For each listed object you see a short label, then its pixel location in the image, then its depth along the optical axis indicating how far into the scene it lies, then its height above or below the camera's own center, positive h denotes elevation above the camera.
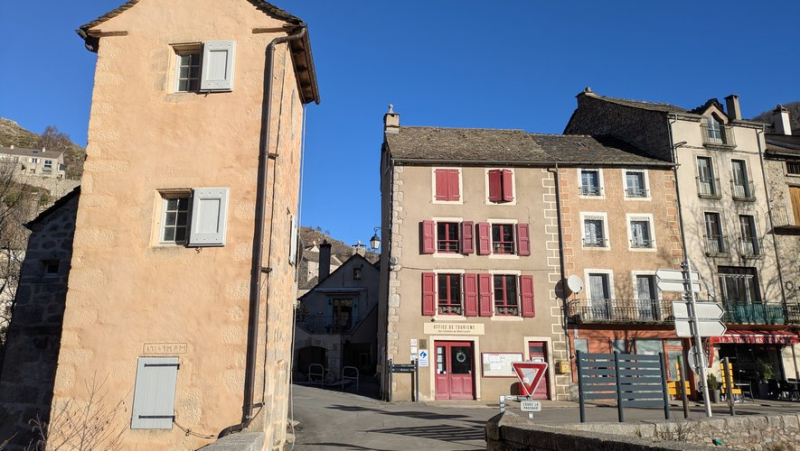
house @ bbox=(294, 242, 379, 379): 26.75 +1.64
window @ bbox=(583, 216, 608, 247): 20.28 +4.26
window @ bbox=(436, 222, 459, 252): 19.86 +3.96
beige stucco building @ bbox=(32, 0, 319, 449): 7.47 +1.80
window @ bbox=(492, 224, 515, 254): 20.00 +3.92
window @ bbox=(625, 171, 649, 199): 21.03 +6.32
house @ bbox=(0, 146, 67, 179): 65.56 +23.98
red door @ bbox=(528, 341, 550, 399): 18.72 -0.54
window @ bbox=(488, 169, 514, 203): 20.38 +6.10
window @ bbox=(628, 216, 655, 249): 20.44 +4.26
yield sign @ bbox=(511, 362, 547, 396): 8.16 -0.52
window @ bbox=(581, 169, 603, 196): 20.92 +6.36
